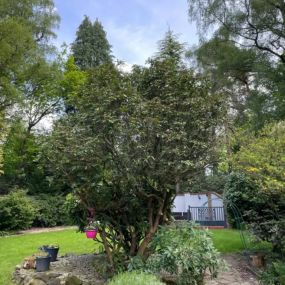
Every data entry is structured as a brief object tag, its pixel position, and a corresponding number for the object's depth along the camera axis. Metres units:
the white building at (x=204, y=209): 12.90
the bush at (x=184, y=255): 4.54
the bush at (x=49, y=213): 14.83
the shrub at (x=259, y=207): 5.84
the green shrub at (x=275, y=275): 5.03
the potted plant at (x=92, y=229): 5.33
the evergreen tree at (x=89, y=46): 23.20
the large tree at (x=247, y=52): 10.12
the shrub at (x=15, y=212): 13.03
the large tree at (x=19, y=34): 13.75
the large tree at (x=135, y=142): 4.75
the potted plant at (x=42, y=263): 5.51
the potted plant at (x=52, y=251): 6.29
